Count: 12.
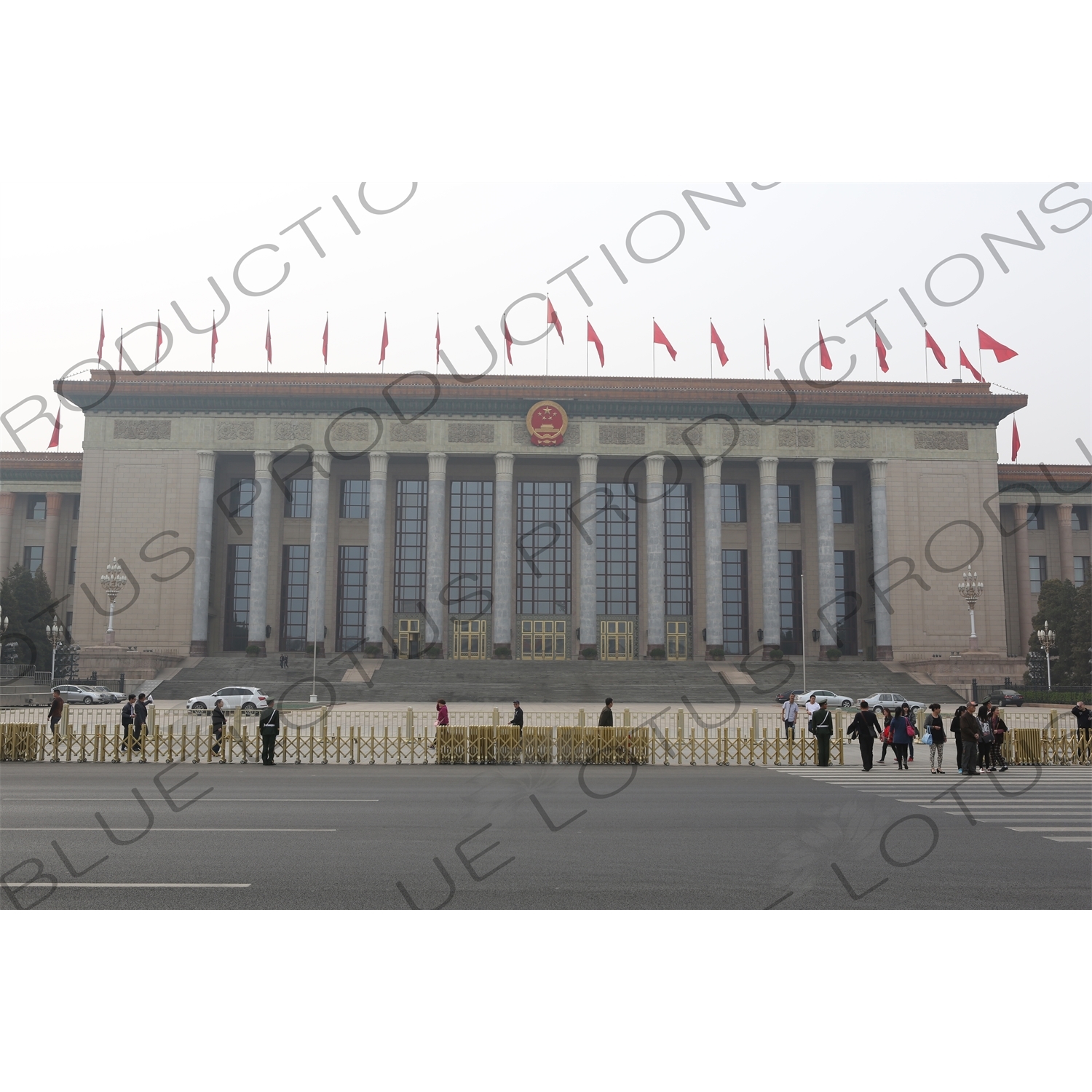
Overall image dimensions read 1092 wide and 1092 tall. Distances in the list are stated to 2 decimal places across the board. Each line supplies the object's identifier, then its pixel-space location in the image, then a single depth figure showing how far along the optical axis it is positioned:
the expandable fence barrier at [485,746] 22.64
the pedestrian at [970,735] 19.88
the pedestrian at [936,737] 20.78
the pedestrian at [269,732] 21.64
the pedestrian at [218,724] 22.92
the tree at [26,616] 54.12
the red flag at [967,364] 53.33
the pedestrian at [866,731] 21.30
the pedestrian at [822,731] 22.83
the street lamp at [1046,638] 50.15
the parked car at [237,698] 40.75
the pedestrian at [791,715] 24.48
